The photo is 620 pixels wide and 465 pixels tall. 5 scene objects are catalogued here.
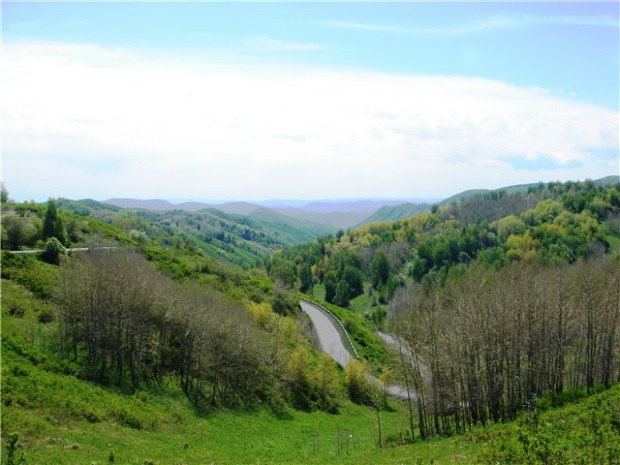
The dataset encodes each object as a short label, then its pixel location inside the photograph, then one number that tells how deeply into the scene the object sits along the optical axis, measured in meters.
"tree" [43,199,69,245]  67.19
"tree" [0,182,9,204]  102.66
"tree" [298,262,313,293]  182.38
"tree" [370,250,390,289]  170.00
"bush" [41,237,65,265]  57.31
